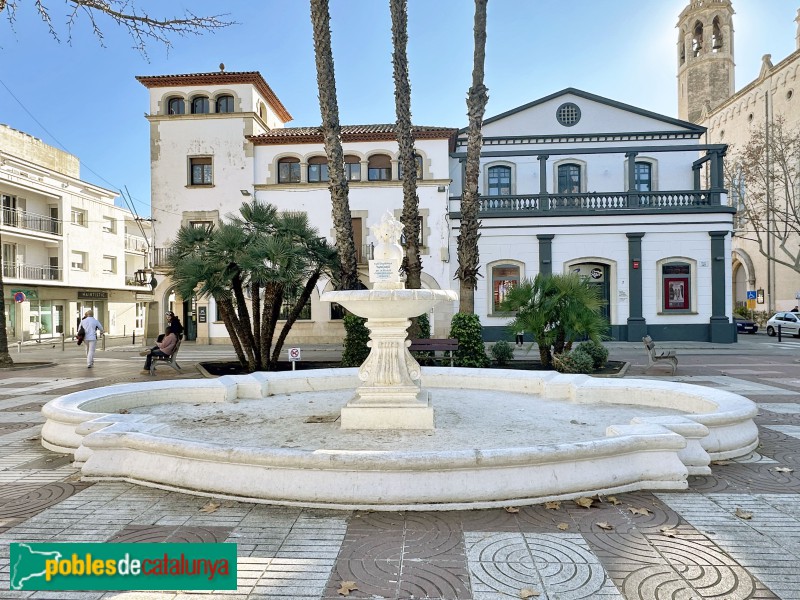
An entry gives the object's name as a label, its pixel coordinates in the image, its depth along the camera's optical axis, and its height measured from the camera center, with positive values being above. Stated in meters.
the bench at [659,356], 12.78 -1.40
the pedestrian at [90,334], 15.32 -0.77
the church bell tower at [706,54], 47.03 +23.63
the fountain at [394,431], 3.74 -1.32
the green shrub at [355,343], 12.68 -0.96
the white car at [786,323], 26.86 -1.25
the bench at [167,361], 13.05 -1.40
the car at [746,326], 30.42 -1.56
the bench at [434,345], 11.73 -0.97
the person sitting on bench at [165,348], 12.98 -1.05
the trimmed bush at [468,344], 12.44 -1.00
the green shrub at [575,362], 11.73 -1.40
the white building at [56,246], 30.16 +4.30
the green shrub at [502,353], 13.38 -1.32
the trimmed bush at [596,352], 12.38 -1.23
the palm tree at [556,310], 11.98 -0.17
